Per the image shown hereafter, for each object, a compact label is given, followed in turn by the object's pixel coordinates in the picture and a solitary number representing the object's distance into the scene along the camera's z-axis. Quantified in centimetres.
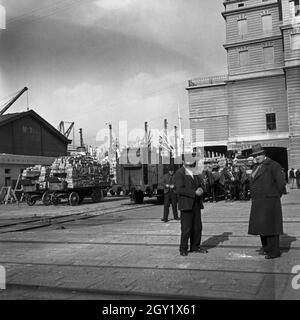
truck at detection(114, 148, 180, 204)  2254
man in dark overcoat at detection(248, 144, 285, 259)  731
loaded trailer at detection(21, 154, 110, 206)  2386
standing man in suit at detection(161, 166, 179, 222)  1388
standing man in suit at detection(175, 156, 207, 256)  789
